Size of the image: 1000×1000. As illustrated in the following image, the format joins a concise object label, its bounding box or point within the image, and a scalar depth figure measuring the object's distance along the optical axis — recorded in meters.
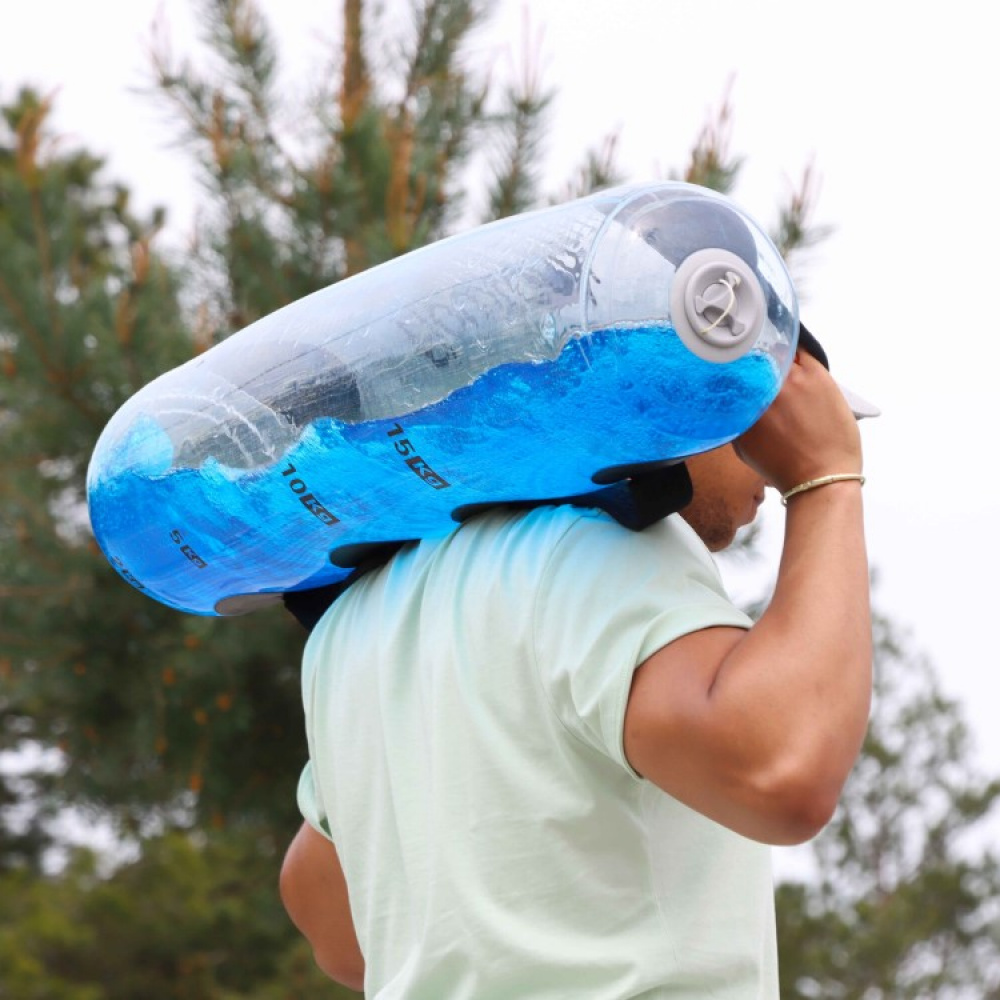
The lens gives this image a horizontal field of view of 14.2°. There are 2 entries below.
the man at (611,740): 3.07
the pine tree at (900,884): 17.78
